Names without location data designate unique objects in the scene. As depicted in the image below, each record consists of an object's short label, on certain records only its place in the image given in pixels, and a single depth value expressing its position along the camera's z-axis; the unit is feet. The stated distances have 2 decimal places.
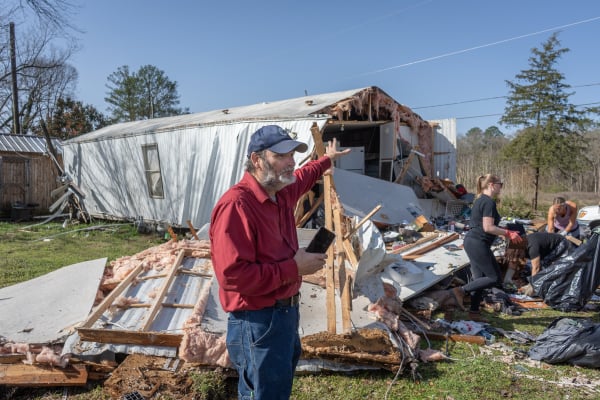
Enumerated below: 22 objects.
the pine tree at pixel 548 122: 51.49
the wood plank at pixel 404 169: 36.76
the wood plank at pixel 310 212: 26.81
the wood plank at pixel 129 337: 12.39
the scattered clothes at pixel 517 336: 15.07
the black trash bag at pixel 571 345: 12.92
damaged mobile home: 30.73
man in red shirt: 6.22
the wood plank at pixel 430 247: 22.25
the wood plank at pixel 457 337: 14.92
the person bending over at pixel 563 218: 25.67
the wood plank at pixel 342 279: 13.39
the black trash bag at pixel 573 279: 17.54
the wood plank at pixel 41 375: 11.58
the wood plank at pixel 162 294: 13.44
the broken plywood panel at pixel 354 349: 12.46
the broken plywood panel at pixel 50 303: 13.08
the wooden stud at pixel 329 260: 13.38
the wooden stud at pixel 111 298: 13.13
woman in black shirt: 15.61
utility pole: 61.46
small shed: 50.88
